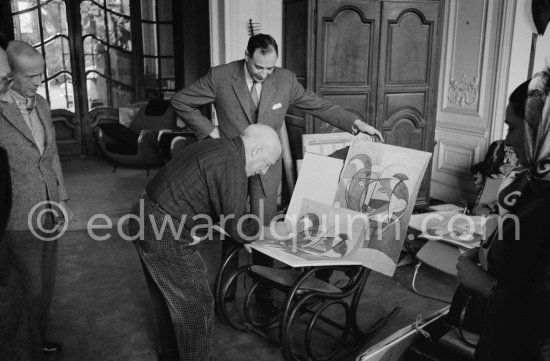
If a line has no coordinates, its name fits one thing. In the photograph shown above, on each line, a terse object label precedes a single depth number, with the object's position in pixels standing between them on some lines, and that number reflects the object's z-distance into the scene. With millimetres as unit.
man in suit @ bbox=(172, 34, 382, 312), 3152
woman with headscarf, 1224
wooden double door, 4457
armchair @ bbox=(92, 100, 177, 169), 6812
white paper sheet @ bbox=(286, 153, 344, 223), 2869
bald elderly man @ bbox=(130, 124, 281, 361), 2219
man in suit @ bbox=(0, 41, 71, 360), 2379
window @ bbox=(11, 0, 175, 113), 7262
